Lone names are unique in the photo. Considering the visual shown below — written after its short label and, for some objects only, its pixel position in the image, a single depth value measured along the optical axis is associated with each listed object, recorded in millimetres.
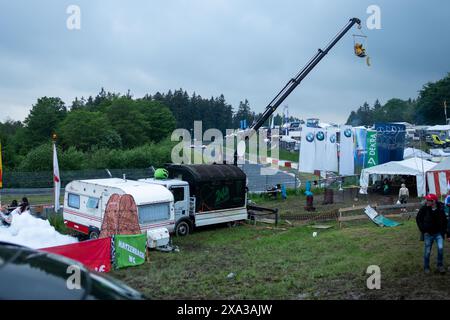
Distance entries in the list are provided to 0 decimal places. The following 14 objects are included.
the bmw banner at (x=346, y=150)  32469
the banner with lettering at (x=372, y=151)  32938
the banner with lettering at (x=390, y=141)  32475
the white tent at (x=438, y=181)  22125
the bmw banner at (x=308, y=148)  31812
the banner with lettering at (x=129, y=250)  13281
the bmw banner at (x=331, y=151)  32219
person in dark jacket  10320
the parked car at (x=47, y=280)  3545
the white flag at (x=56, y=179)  20361
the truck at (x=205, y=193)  19234
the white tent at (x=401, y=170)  29859
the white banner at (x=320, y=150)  31969
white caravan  16578
